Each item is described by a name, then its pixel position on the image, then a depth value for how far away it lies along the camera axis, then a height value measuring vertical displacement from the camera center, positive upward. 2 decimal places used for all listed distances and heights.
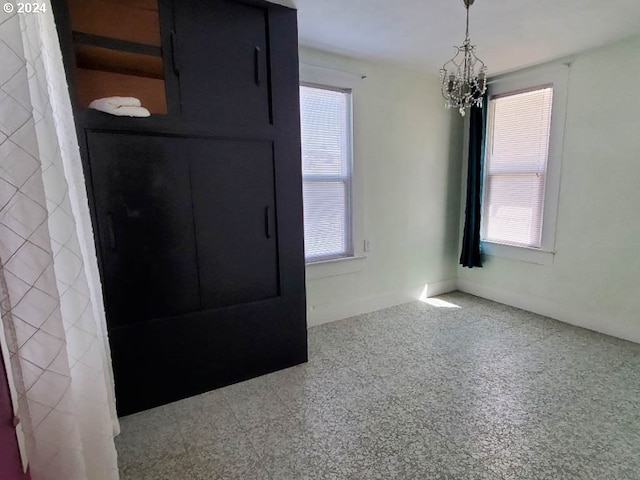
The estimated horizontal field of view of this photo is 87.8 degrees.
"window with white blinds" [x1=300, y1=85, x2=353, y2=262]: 2.88 +0.20
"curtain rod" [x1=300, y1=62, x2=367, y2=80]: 2.77 +1.05
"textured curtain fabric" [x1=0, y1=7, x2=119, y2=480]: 0.87 -0.26
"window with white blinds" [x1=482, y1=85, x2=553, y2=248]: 3.20 +0.22
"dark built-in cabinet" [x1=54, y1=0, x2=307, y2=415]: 1.76 +0.07
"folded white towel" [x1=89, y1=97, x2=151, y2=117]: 1.67 +0.45
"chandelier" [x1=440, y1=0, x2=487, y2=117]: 1.83 +0.57
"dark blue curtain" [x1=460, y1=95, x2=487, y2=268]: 3.52 -0.02
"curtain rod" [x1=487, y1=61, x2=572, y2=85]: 2.96 +1.10
